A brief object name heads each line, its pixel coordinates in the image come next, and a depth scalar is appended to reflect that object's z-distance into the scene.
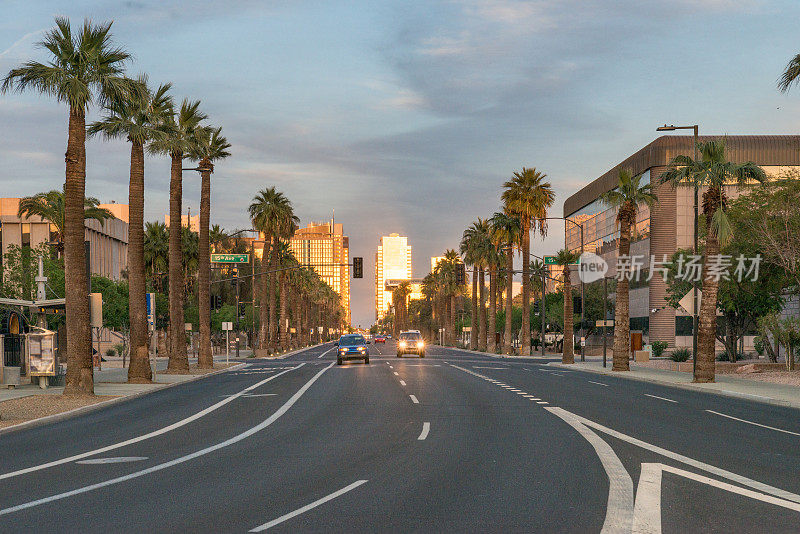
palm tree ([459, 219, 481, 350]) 98.69
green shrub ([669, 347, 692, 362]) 54.88
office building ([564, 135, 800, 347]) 90.06
